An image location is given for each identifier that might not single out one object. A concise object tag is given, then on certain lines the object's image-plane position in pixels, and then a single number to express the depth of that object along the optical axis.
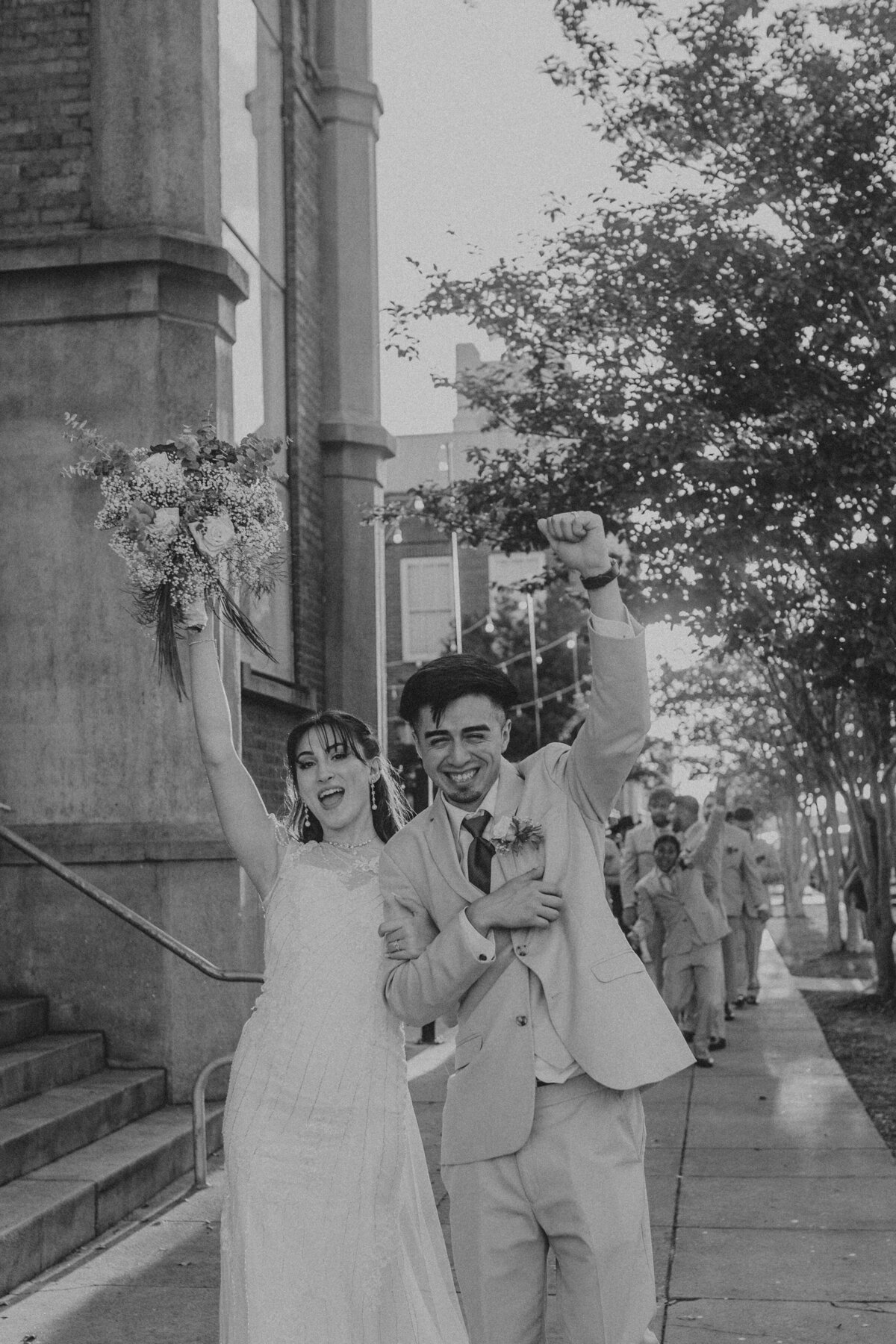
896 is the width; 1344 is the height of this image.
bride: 4.09
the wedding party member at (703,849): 13.37
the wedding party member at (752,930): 16.73
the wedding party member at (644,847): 14.47
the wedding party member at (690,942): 12.84
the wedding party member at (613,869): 18.50
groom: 3.51
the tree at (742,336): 12.32
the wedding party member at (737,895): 16.42
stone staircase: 6.53
